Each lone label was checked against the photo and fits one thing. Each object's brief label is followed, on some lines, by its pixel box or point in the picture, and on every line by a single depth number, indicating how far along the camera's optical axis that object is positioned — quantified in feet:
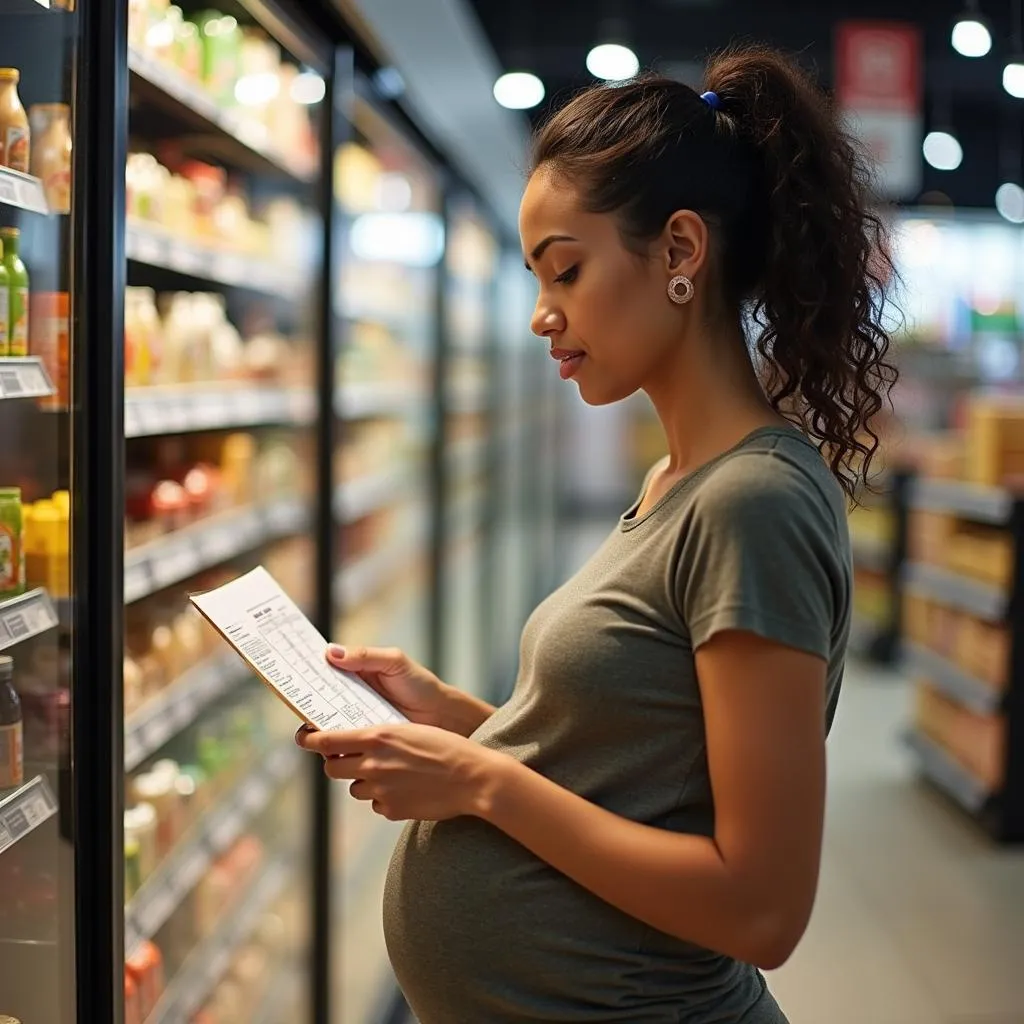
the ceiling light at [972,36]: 13.02
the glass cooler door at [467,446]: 16.89
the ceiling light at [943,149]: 27.96
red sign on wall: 19.43
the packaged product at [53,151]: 5.21
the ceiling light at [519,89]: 18.94
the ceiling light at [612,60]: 19.01
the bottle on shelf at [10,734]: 5.11
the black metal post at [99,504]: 5.15
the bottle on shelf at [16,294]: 5.22
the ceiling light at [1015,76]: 12.48
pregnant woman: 3.74
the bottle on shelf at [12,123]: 5.09
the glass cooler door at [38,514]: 5.12
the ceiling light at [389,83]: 10.55
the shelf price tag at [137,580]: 6.64
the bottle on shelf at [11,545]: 5.20
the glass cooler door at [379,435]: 12.28
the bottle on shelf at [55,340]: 5.23
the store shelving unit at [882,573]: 27.09
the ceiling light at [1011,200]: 39.73
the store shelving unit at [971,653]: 15.72
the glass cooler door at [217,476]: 7.49
